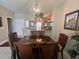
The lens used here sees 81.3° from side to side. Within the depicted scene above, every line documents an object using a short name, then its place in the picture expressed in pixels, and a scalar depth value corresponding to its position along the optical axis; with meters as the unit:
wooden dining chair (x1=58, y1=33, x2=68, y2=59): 1.42
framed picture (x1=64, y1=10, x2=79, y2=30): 1.56
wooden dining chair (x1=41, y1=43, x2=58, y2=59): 1.02
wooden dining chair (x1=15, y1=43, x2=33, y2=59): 1.03
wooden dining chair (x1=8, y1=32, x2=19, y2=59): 1.44
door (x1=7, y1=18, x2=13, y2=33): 4.19
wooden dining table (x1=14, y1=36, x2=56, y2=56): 1.01
